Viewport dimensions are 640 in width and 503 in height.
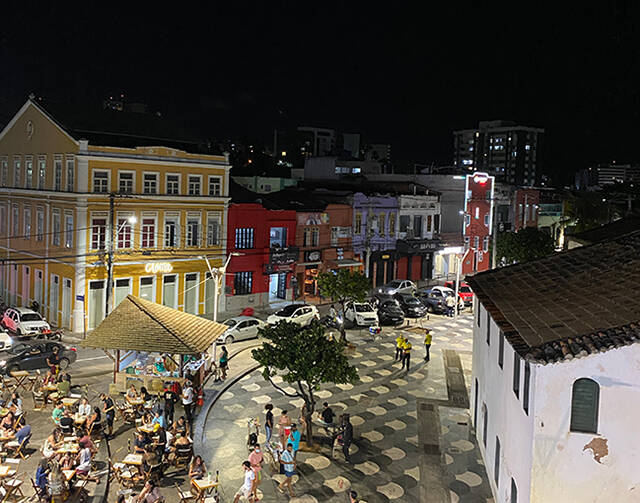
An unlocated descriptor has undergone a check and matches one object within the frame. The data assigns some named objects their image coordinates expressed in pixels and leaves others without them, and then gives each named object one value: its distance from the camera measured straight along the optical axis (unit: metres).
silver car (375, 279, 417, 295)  50.19
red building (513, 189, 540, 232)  72.62
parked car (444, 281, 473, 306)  49.50
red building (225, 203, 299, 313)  43.81
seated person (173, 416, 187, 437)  19.81
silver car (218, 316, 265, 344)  35.44
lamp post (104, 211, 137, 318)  31.55
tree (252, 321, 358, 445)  20.70
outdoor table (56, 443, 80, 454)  18.20
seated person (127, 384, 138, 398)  23.36
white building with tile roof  12.38
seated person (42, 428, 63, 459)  18.00
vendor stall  23.56
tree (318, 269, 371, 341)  36.78
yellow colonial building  36.06
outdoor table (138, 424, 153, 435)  19.75
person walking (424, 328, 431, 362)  32.81
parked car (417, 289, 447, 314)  46.31
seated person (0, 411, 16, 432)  19.38
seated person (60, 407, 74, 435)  20.16
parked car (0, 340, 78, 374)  27.62
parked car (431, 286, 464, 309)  48.31
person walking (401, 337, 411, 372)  31.28
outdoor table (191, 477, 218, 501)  16.67
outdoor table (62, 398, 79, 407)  22.17
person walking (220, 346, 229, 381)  28.59
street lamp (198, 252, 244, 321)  31.02
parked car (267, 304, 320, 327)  38.47
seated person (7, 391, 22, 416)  20.27
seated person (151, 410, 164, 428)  20.14
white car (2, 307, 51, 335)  33.88
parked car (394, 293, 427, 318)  43.94
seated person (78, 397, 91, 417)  21.05
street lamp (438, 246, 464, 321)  44.25
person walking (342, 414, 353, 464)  20.42
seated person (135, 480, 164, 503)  15.18
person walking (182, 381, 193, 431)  23.06
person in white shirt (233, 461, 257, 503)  16.70
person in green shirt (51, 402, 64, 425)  20.78
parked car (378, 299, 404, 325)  41.84
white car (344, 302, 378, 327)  40.56
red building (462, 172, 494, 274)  62.22
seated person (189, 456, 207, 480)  17.31
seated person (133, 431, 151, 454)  18.52
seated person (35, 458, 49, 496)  16.12
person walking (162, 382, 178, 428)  22.44
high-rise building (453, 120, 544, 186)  186.00
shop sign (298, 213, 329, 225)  48.97
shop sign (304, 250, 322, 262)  49.16
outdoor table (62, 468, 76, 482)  16.69
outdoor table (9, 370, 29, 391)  25.38
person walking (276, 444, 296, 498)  17.97
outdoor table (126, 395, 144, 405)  23.00
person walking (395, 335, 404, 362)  31.88
